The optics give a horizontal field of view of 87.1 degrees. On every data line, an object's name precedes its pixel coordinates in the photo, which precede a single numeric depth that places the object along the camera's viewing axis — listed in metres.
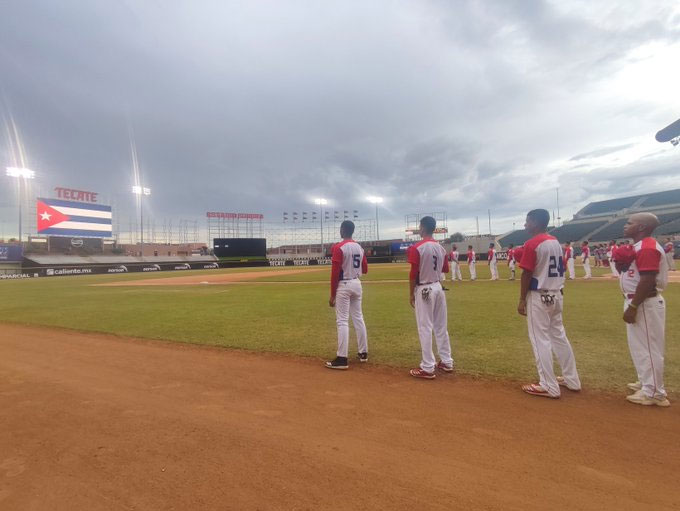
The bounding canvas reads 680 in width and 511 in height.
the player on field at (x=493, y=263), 19.94
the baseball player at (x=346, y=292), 5.00
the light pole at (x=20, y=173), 45.09
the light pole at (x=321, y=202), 71.99
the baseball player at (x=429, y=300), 4.53
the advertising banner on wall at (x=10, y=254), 40.00
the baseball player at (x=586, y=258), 18.56
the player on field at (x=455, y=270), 19.83
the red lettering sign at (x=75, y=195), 47.88
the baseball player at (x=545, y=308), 3.85
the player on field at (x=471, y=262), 20.02
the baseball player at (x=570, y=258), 17.34
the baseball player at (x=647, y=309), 3.52
